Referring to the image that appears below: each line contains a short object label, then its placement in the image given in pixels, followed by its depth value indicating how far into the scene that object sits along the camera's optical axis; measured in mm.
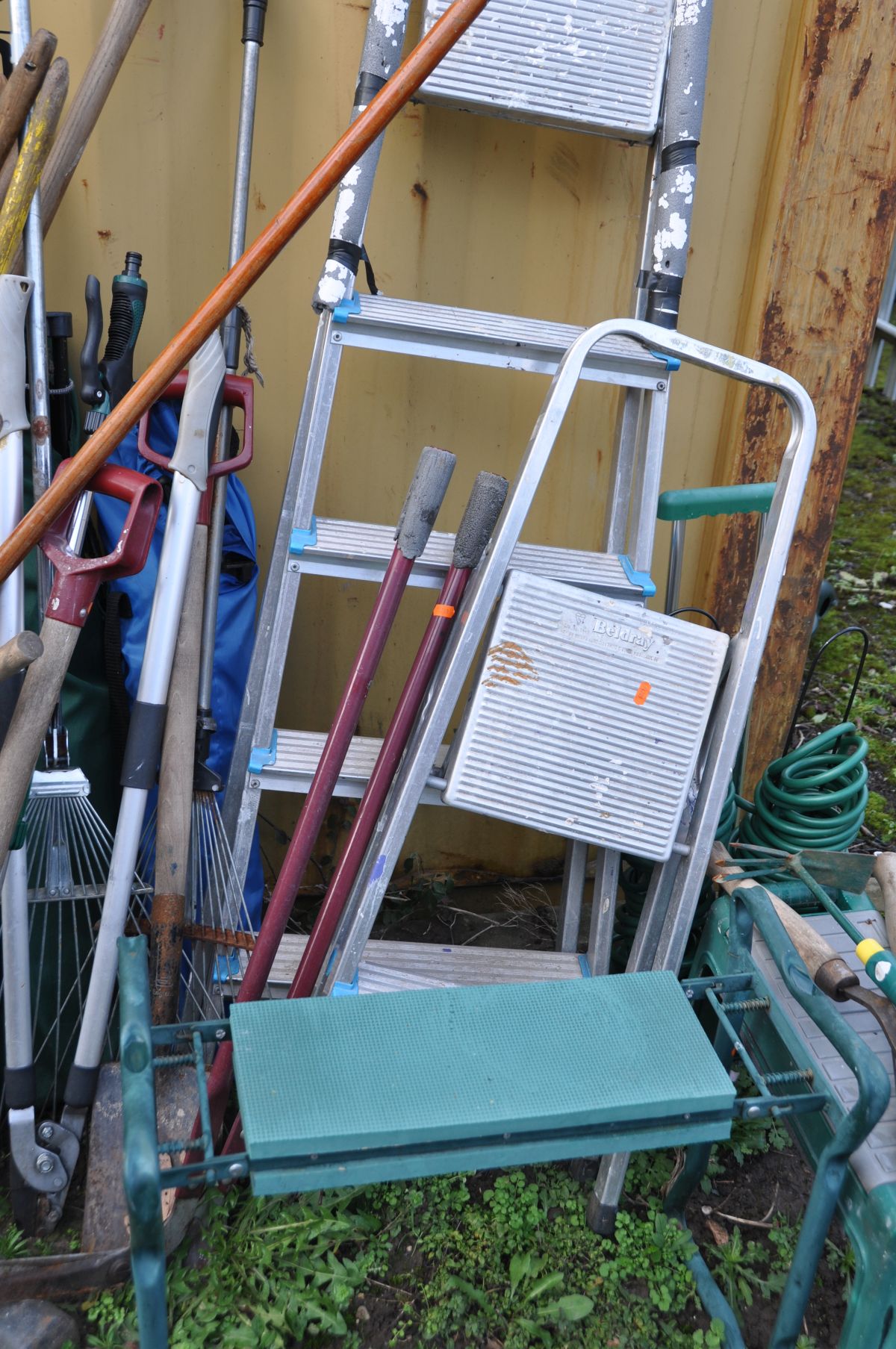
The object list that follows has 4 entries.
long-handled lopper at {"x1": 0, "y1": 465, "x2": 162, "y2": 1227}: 1604
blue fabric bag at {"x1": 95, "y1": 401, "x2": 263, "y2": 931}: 1891
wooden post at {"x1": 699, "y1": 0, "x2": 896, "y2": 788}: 2145
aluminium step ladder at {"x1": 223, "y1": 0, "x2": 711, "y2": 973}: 1831
